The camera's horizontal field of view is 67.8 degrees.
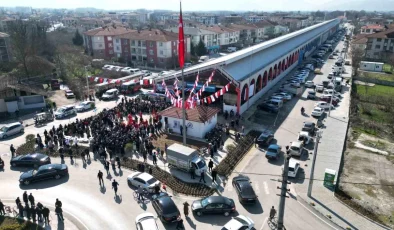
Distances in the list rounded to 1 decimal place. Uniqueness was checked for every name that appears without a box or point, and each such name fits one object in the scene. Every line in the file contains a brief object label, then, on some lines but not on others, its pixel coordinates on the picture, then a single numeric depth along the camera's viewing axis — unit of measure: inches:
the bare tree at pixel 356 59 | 2399.1
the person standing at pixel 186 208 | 701.9
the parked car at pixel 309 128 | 1213.0
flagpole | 983.9
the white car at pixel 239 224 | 631.2
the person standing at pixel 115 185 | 781.9
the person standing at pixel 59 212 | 695.1
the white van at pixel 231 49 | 3401.6
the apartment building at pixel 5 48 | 2273.6
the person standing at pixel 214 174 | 847.4
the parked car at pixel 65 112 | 1392.7
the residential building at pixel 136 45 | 2524.6
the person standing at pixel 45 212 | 679.7
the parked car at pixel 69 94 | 1726.1
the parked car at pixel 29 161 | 932.6
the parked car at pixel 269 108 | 1453.0
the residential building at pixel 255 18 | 6907.5
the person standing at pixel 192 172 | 872.3
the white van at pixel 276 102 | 1487.7
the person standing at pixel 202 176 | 852.2
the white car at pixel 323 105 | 1497.8
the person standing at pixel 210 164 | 886.8
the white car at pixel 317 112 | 1395.2
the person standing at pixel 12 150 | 984.3
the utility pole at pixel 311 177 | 728.3
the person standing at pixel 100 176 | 819.5
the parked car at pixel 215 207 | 714.2
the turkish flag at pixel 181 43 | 888.3
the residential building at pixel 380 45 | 2908.5
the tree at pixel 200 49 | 3002.0
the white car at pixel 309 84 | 1925.6
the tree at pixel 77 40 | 3338.6
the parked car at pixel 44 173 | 837.8
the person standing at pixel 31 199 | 709.4
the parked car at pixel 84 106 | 1485.7
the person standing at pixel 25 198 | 714.8
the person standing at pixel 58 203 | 693.9
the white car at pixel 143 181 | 802.2
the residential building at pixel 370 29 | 3919.3
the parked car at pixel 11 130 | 1170.6
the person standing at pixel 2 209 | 705.3
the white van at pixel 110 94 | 1666.8
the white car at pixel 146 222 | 624.4
